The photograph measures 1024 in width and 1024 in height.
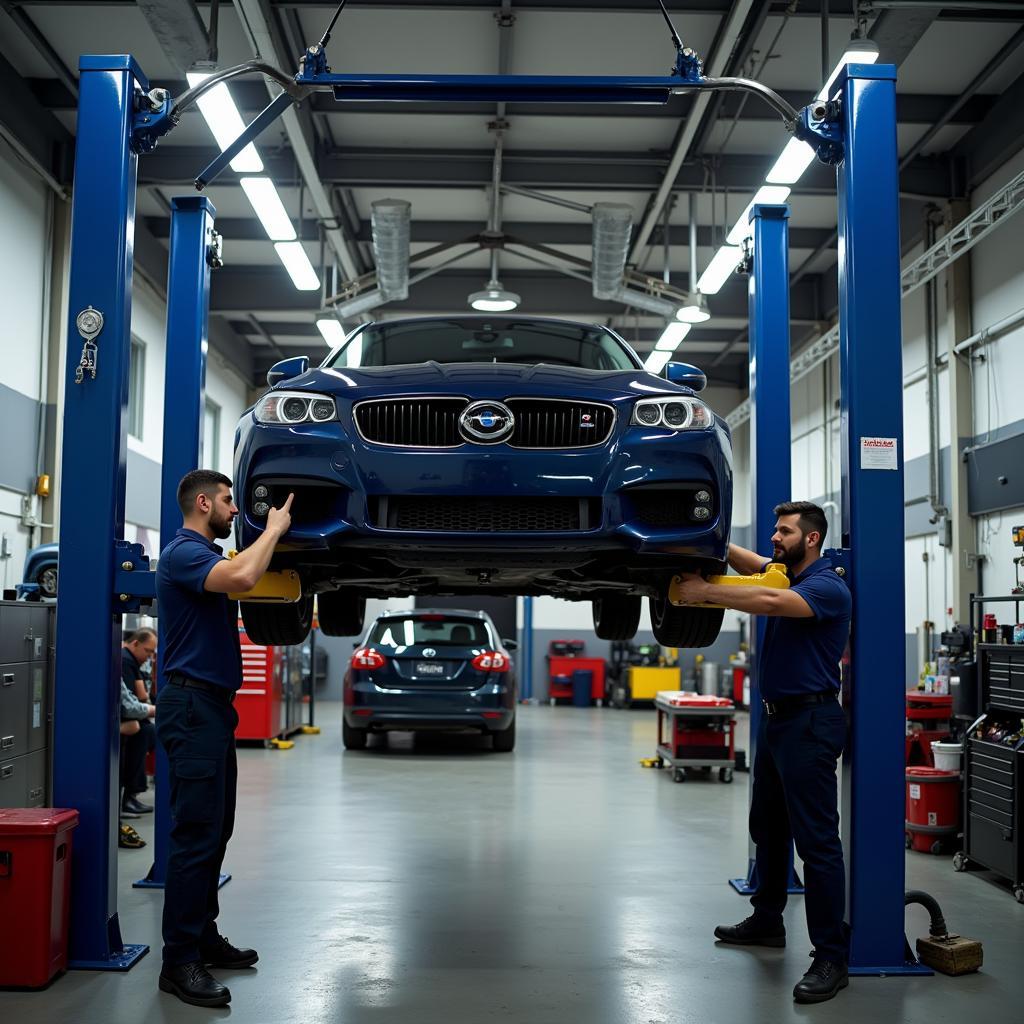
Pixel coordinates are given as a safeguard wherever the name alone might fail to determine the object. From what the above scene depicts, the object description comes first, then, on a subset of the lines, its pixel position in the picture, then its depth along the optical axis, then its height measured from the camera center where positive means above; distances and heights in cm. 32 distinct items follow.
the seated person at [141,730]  699 -74
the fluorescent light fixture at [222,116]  661 +319
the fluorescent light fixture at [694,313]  1056 +306
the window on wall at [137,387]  1298 +277
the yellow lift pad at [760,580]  365 +14
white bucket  659 -81
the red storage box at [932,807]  633 -108
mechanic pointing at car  346 -35
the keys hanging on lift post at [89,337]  398 +103
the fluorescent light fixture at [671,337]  1177 +322
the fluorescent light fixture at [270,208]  813 +324
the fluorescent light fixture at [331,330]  1154 +317
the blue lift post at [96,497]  386 +44
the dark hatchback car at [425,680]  950 -54
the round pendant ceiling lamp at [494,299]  1045 +313
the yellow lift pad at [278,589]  370 +10
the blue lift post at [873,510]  389 +42
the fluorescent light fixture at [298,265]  947 +325
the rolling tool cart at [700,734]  877 -94
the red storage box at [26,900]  354 -94
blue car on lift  339 +47
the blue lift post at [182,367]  505 +119
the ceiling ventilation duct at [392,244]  959 +352
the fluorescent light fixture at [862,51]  598 +318
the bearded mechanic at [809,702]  365 -28
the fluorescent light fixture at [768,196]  809 +325
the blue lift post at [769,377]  514 +119
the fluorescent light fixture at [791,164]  723 +317
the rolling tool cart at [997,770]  532 -76
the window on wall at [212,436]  1625 +277
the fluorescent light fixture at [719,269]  927 +313
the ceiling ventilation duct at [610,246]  964 +351
